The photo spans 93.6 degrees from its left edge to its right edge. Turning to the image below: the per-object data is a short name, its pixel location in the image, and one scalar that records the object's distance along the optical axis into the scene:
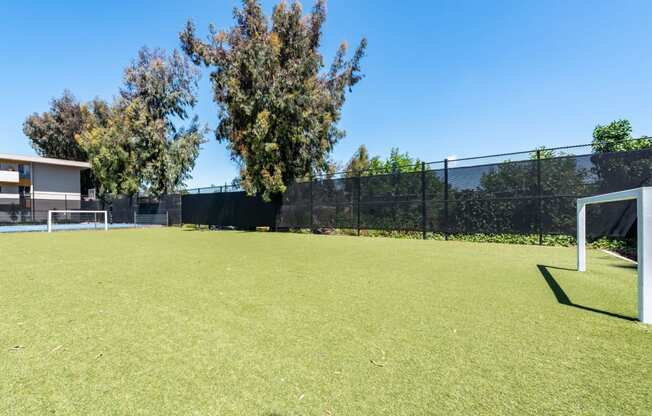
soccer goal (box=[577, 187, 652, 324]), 2.33
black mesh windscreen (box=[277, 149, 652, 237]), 7.06
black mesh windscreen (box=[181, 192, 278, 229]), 14.85
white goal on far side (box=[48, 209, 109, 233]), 22.92
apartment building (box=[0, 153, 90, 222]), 22.38
